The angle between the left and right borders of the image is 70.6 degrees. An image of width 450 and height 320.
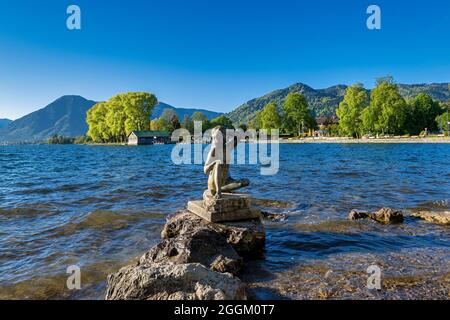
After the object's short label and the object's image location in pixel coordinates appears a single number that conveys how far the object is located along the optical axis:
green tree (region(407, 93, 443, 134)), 86.44
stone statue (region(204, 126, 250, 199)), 8.03
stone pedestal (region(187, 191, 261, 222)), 7.75
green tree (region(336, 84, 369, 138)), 85.88
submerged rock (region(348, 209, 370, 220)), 10.58
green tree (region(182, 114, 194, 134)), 132.30
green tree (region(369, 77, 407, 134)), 77.06
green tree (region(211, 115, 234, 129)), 135.52
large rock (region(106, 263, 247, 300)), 4.22
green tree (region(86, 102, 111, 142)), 107.75
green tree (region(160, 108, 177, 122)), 136.85
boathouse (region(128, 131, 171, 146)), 100.56
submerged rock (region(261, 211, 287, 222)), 10.93
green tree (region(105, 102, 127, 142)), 98.69
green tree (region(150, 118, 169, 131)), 125.75
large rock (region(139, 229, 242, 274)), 6.00
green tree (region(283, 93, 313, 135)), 106.44
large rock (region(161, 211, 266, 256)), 7.25
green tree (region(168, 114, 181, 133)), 124.81
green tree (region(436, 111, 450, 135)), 79.88
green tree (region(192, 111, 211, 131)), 129.85
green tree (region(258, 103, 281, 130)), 110.69
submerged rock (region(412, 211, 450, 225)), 9.90
